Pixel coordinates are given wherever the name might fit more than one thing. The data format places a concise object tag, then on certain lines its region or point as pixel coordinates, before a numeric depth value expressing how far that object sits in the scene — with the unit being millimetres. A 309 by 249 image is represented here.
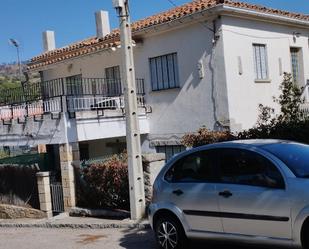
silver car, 6293
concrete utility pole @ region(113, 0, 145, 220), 10938
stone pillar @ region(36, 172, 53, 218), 13570
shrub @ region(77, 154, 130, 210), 12021
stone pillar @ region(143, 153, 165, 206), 11492
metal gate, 13578
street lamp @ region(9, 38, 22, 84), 28016
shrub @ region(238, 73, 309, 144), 10703
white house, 15547
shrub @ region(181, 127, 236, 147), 11762
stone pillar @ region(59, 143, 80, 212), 13172
